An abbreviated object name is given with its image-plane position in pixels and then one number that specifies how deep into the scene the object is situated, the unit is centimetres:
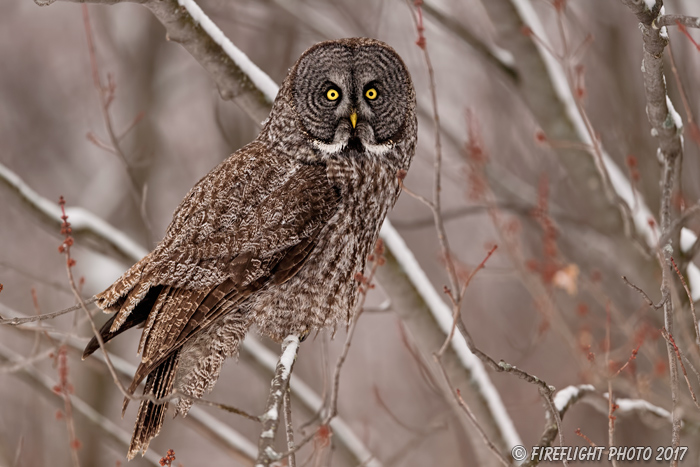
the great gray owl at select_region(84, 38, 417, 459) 661
